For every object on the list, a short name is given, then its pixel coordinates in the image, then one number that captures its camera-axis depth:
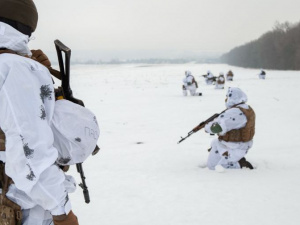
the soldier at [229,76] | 26.62
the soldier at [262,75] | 26.53
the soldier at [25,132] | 1.12
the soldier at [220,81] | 19.12
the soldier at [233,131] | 4.66
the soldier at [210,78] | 22.07
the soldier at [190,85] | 15.71
